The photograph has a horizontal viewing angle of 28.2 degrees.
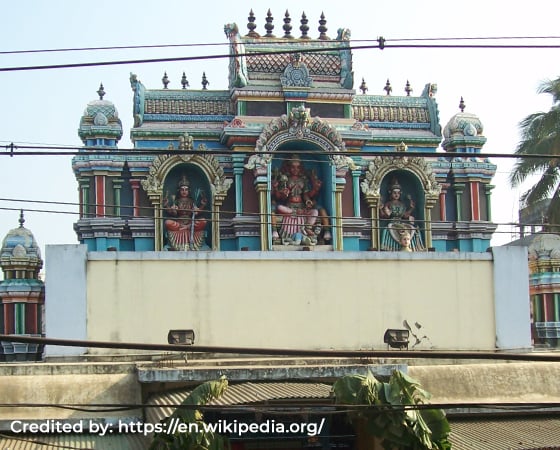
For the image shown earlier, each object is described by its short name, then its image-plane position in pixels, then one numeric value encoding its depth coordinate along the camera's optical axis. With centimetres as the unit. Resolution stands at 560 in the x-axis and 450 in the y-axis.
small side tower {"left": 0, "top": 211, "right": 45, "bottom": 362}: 3070
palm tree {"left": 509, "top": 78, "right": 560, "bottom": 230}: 3066
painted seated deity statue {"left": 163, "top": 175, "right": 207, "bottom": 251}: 2812
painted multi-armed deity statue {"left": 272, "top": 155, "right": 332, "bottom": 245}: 2806
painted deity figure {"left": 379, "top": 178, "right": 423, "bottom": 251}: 2897
